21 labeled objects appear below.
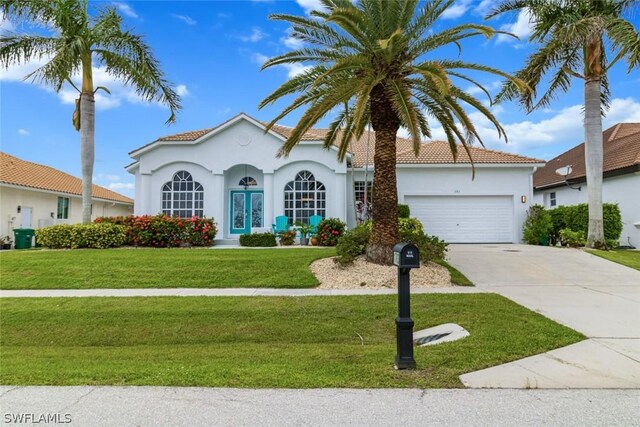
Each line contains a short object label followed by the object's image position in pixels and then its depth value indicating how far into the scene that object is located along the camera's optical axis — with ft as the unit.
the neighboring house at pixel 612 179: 57.62
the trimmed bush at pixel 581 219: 53.67
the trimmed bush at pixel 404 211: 58.03
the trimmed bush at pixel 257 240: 54.44
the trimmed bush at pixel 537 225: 58.80
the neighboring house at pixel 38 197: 64.59
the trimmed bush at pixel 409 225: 49.08
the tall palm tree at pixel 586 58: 47.62
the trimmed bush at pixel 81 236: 50.75
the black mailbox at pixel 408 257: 15.83
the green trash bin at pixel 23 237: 59.82
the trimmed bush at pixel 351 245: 37.09
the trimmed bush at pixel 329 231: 54.65
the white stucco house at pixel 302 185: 62.08
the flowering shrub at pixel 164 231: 52.85
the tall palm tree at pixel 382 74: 31.96
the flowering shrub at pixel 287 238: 57.31
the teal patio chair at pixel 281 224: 59.62
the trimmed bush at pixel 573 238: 53.62
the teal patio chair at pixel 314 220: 59.15
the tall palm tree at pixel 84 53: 48.55
